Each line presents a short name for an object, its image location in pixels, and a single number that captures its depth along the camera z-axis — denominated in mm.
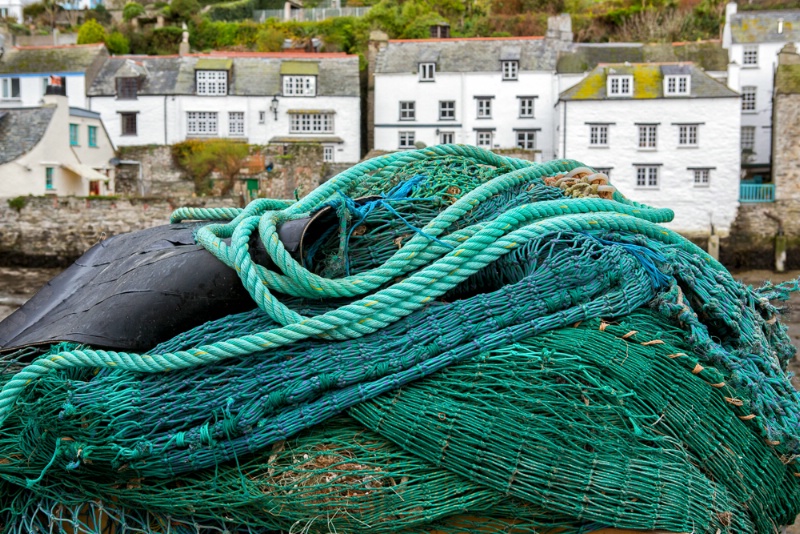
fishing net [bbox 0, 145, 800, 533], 2477
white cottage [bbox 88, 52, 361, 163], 40594
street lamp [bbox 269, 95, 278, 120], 40438
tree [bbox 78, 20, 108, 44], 50969
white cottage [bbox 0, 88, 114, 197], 33219
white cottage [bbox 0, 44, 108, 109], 42000
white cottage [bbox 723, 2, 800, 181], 39875
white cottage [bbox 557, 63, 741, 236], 35844
